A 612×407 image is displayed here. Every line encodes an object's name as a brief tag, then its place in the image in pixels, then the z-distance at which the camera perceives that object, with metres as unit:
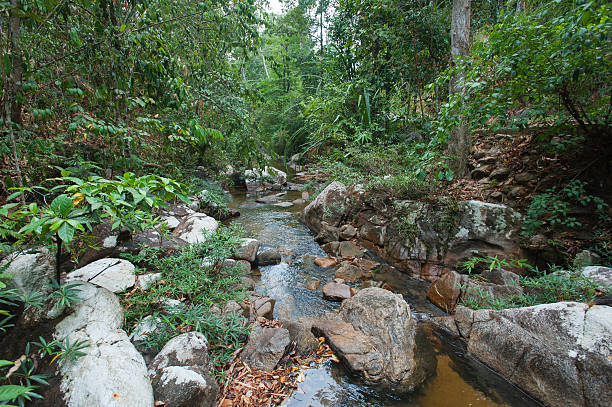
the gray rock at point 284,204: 9.00
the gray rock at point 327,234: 5.87
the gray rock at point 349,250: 5.24
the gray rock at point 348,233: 5.78
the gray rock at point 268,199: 9.59
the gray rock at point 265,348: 2.40
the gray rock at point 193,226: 4.22
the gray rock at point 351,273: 4.43
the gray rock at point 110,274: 2.40
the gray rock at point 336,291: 3.81
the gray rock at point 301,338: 2.71
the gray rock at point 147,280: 2.56
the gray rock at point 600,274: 2.71
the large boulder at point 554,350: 2.06
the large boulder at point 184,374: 1.75
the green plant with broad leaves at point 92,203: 1.25
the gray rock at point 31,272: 1.82
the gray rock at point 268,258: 4.93
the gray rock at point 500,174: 4.59
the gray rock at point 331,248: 5.43
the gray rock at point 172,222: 4.44
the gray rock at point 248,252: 4.84
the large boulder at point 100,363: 1.52
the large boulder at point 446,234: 4.01
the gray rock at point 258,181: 11.98
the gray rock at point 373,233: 5.23
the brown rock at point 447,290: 3.50
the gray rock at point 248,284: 3.42
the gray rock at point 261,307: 3.07
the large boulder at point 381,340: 2.51
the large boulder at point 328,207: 6.32
